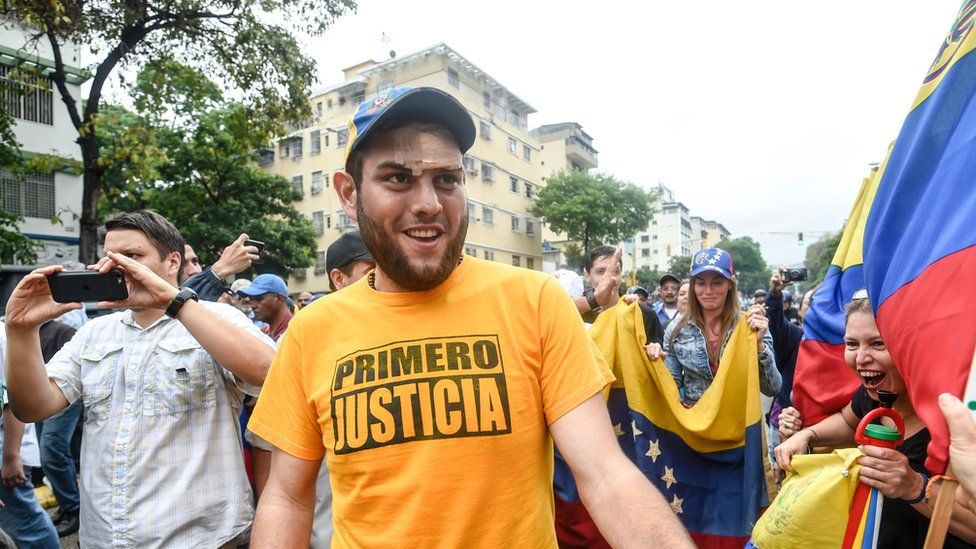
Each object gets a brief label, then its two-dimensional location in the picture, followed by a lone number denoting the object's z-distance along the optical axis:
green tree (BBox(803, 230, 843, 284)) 60.28
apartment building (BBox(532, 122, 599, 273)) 55.47
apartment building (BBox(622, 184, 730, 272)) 102.81
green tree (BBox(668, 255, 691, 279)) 73.44
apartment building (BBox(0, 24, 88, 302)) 18.41
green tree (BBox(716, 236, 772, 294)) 96.00
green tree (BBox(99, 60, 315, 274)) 22.81
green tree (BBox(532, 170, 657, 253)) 40.09
